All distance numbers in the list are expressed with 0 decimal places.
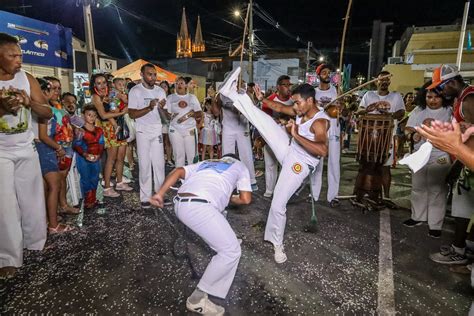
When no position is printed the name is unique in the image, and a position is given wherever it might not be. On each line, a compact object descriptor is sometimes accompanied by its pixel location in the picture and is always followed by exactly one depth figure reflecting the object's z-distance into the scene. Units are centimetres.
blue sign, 954
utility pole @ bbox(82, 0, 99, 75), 1121
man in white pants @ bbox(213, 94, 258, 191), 550
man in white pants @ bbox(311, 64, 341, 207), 504
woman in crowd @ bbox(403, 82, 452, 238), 393
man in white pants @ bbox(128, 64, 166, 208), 475
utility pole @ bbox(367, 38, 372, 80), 2776
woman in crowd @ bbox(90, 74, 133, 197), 506
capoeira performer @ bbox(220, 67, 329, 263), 334
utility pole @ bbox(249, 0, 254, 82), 1433
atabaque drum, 474
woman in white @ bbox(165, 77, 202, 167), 595
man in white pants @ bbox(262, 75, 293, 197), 542
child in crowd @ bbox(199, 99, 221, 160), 816
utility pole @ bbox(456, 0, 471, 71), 694
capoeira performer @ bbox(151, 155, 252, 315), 227
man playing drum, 493
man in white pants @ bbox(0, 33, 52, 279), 284
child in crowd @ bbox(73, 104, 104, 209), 464
